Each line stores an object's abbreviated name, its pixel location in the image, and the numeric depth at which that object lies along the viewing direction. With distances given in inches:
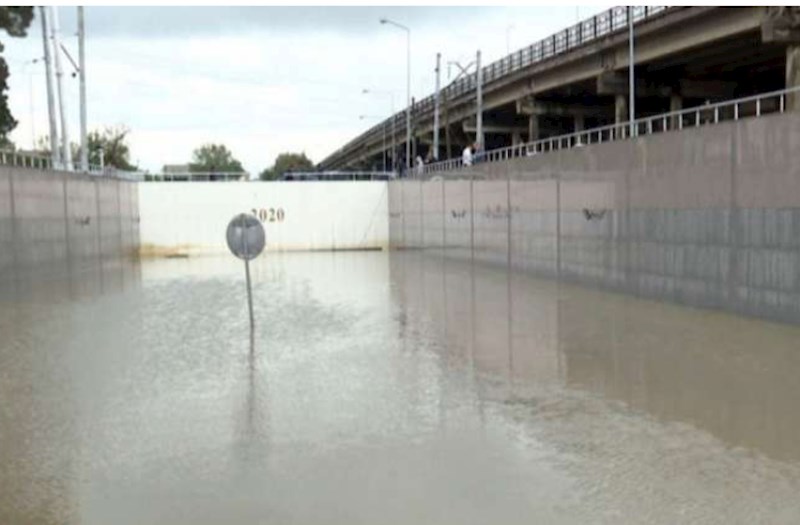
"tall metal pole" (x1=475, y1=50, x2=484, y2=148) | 1868.4
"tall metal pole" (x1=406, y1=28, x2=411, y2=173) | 2402.8
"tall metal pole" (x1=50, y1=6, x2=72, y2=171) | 1601.7
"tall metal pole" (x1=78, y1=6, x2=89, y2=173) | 1581.0
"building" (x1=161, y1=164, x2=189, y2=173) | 3721.0
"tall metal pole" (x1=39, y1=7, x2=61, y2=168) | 1584.6
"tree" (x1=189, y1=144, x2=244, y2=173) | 5570.9
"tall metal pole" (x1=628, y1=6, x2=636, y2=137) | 1401.1
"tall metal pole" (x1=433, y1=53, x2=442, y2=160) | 2160.4
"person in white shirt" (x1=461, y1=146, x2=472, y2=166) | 1364.4
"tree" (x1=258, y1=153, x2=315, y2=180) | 5236.2
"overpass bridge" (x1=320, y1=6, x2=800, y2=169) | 1288.1
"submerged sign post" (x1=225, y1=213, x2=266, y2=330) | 559.8
